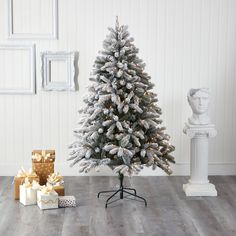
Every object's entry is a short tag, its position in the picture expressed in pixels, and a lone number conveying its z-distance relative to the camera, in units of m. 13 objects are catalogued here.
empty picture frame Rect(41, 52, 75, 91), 6.37
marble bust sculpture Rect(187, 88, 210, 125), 5.59
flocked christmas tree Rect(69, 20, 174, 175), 5.06
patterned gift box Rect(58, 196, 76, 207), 5.21
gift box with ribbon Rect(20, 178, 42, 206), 5.27
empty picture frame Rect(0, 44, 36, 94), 6.37
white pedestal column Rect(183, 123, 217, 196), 5.64
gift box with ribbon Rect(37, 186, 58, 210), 5.13
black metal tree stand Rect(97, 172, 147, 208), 5.33
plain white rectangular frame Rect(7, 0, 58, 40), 6.30
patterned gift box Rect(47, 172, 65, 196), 5.39
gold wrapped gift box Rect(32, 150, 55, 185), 5.60
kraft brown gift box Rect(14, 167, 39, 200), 5.46
